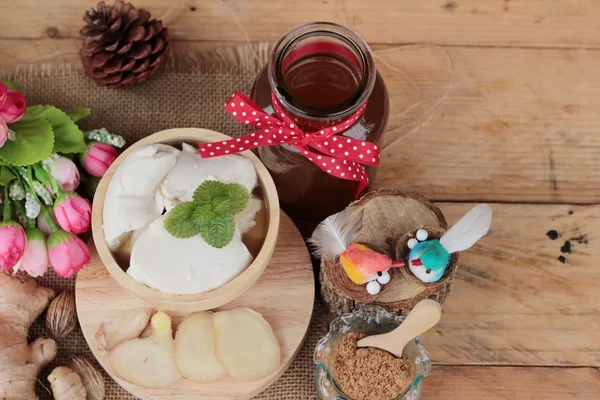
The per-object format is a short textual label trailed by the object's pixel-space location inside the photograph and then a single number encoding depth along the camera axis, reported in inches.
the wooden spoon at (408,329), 36.2
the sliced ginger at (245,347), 41.0
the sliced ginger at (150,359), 41.1
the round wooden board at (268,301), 42.2
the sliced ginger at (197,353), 40.9
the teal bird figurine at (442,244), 35.0
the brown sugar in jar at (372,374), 39.6
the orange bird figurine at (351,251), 36.5
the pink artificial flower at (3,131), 37.8
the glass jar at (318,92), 36.2
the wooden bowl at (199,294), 37.8
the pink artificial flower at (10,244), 39.7
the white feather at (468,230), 34.9
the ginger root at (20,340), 41.1
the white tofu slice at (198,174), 38.6
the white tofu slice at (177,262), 37.7
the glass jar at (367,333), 40.2
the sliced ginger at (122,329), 42.1
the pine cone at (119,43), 44.6
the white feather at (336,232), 38.9
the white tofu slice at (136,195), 37.9
